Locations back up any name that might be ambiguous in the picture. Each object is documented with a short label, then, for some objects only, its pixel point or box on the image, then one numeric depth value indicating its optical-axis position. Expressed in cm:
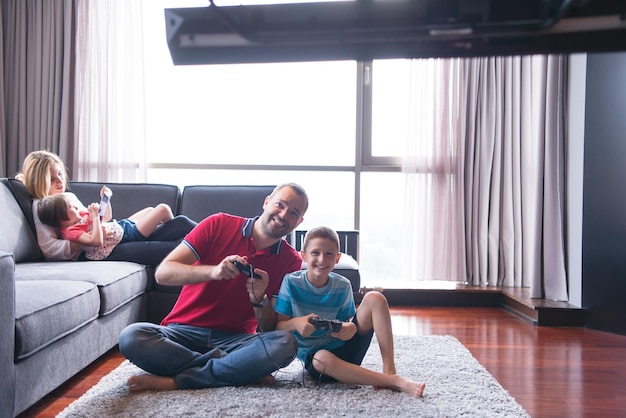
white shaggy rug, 166
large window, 417
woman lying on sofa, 273
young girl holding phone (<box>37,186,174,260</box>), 271
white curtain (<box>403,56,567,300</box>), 386
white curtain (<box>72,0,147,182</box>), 399
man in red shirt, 182
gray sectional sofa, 156
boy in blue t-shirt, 187
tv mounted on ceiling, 116
